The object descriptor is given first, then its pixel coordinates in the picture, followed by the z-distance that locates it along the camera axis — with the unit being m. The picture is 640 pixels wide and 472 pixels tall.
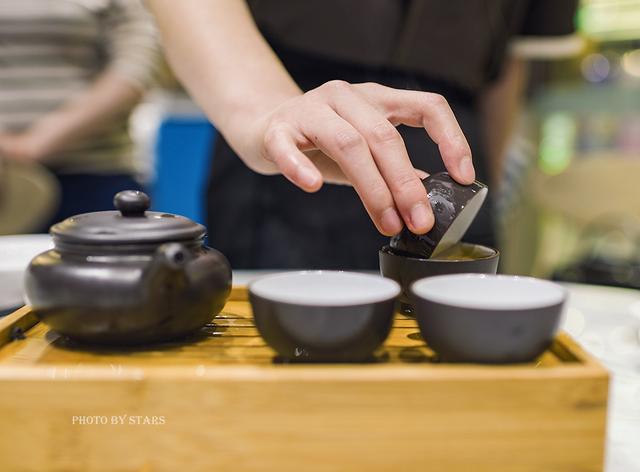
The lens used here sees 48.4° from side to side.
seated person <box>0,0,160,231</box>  1.84
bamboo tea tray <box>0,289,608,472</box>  0.57
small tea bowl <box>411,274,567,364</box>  0.58
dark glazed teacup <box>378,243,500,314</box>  0.74
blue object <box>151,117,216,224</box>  3.19
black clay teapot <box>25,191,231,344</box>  0.64
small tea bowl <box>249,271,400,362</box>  0.59
